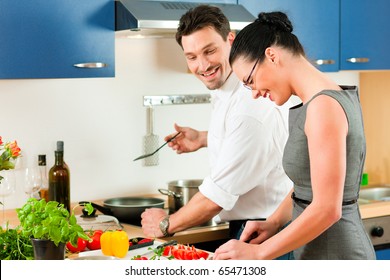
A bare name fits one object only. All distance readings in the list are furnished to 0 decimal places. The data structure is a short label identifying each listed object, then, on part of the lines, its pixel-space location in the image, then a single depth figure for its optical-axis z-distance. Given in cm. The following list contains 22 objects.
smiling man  277
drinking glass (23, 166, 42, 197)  308
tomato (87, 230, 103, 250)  263
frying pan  316
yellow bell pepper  247
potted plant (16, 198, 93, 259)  194
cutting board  249
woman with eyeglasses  209
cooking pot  325
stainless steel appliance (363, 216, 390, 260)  346
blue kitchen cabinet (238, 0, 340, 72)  353
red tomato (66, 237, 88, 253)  261
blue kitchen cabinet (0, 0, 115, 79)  294
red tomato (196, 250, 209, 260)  240
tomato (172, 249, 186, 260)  239
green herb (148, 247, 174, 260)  231
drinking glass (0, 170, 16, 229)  293
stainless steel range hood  302
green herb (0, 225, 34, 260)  223
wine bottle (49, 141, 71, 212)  316
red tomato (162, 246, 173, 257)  246
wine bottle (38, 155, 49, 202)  322
